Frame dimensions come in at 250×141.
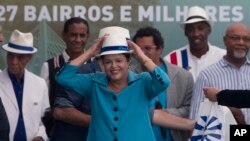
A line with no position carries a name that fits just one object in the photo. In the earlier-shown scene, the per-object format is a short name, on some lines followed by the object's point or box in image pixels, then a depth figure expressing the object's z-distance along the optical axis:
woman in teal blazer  12.88
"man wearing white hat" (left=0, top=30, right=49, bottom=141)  14.92
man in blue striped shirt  14.74
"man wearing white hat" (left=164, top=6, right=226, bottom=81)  15.81
